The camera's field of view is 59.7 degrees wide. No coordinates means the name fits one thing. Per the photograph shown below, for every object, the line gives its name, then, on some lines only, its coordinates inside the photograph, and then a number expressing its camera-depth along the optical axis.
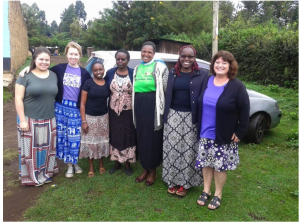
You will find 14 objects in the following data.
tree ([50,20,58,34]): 92.57
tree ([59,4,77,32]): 67.07
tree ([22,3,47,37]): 38.50
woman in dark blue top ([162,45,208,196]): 3.05
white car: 4.56
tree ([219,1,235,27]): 34.97
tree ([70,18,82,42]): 49.56
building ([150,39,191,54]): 14.06
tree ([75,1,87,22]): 96.73
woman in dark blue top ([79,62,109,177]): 3.53
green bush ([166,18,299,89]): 10.69
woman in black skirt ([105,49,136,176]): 3.53
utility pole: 10.35
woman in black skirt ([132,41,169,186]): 3.28
